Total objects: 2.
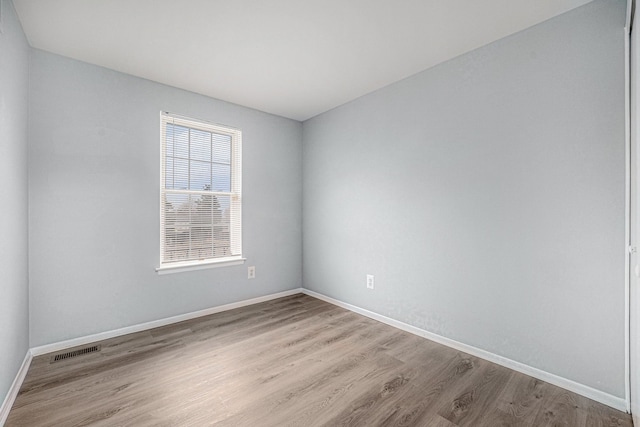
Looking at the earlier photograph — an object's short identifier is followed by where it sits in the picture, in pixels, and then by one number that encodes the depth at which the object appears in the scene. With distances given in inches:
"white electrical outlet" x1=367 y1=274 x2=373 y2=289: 124.8
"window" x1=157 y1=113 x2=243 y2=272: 118.8
